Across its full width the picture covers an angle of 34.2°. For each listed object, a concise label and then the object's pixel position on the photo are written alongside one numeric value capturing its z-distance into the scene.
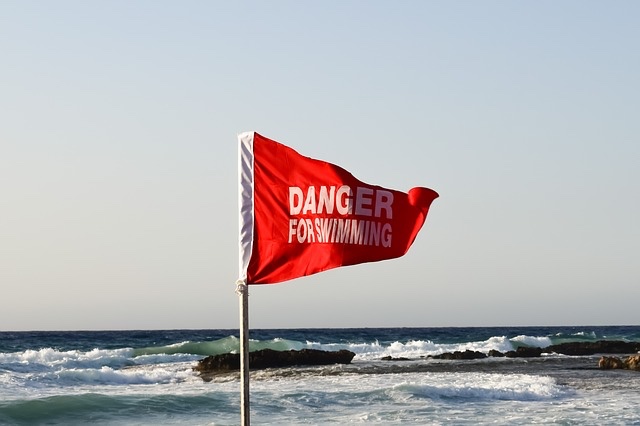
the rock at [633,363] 39.66
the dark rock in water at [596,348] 58.33
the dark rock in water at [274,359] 42.22
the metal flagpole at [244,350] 9.34
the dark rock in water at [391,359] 52.19
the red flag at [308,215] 9.80
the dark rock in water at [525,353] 54.59
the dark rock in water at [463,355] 51.58
